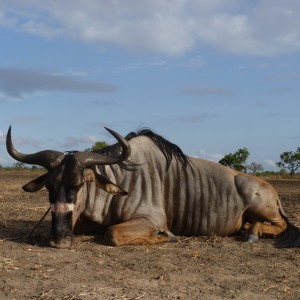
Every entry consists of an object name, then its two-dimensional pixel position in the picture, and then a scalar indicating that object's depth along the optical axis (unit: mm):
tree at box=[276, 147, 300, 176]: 59656
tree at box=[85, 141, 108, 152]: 43981
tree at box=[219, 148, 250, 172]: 48456
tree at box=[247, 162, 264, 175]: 52250
